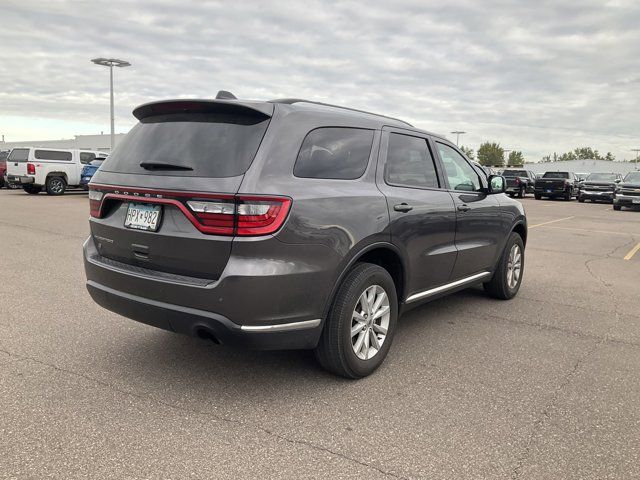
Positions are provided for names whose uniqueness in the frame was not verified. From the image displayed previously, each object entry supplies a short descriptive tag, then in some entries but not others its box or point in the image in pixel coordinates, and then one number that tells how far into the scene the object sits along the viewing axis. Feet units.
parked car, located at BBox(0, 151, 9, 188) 89.04
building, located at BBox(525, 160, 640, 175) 295.73
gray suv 9.78
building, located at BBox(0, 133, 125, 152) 219.90
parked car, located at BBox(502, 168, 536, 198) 105.09
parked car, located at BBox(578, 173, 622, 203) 92.94
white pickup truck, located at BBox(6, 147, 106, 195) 69.36
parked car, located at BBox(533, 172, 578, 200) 99.19
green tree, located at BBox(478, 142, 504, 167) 367.17
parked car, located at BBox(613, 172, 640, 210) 73.10
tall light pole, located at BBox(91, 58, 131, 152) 107.29
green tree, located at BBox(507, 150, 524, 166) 429.46
